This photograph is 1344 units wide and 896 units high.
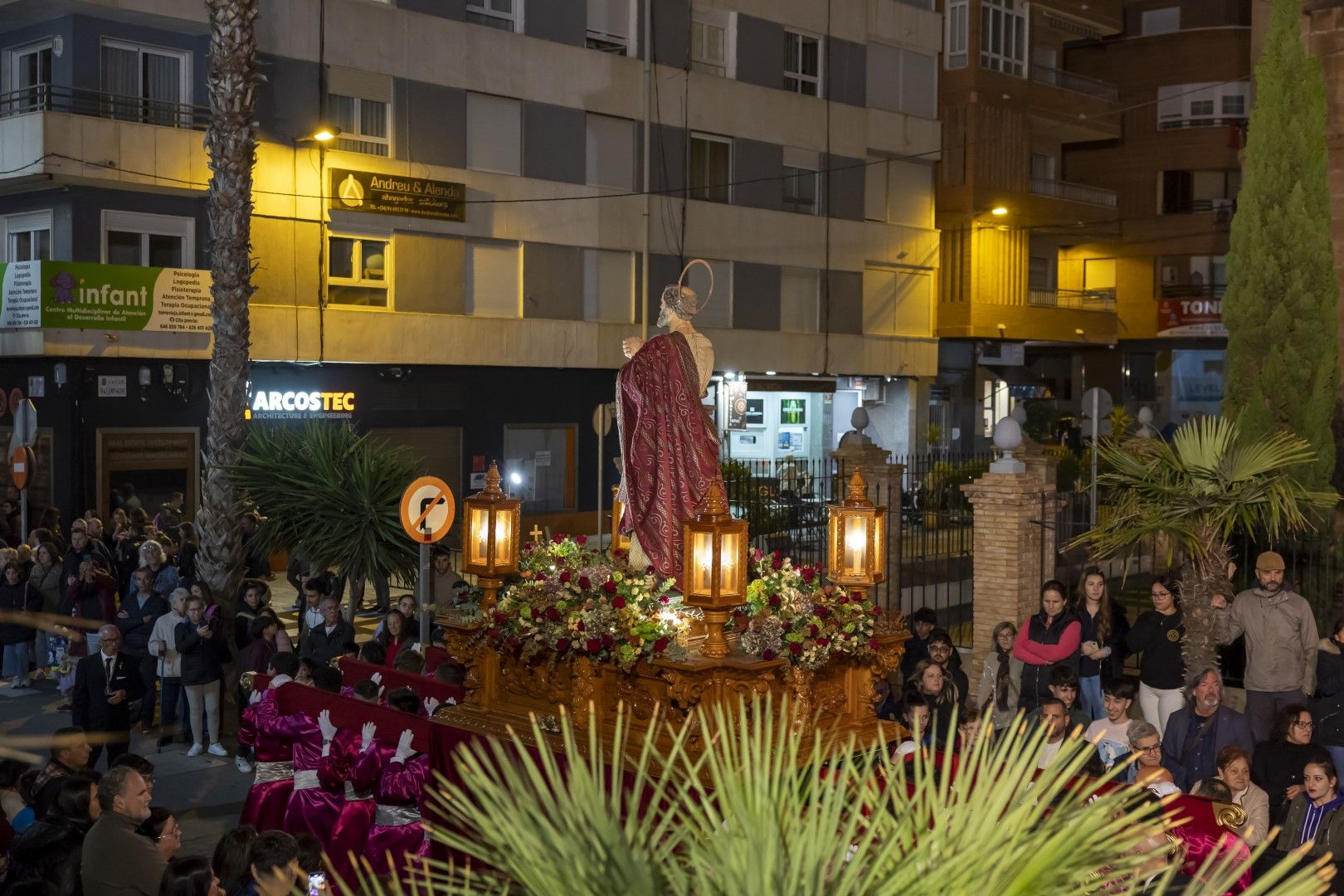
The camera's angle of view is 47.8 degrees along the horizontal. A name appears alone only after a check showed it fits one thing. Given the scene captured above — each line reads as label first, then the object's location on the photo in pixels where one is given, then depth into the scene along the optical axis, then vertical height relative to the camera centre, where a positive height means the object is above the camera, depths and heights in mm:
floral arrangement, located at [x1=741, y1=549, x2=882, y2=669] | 8469 -1058
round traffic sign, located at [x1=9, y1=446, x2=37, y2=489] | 18047 -423
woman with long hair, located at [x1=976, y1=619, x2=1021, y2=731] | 11359 -1810
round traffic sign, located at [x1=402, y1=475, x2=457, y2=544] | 11805 -597
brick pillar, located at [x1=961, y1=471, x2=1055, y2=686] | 14297 -1058
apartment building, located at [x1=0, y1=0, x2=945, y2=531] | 23906 +4038
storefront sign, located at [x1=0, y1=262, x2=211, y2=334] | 22797 +2082
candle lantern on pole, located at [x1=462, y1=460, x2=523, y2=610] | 9875 -689
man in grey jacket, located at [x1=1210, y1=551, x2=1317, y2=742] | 10602 -1449
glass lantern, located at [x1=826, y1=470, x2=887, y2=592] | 9133 -645
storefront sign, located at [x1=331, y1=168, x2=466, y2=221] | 26328 +4246
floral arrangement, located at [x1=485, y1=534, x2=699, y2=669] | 8531 -1043
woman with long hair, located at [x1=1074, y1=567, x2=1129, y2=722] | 11461 -1578
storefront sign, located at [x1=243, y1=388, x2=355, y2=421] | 26000 +479
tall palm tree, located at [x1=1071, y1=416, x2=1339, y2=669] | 11516 -492
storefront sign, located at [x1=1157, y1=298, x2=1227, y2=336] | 42406 +3394
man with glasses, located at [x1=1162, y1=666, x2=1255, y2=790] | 9266 -1832
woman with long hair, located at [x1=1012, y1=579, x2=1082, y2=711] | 11281 -1547
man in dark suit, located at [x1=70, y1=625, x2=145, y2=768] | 12383 -2123
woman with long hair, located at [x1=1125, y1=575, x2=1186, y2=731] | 11172 -1663
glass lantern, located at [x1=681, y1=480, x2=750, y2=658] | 7945 -672
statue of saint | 9328 -57
